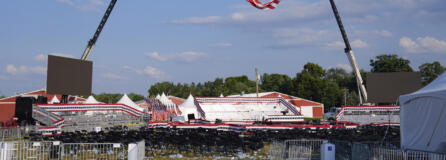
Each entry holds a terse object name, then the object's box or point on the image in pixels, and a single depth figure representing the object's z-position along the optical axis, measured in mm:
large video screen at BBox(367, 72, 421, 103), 44781
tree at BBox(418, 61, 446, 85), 74125
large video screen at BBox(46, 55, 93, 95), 37438
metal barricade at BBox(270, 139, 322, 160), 14930
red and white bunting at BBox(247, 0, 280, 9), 27416
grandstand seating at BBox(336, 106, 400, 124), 42594
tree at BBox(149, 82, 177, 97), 112812
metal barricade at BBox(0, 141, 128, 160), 13273
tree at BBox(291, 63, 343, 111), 74312
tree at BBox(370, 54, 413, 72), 72375
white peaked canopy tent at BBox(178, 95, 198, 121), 49562
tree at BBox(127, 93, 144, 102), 109662
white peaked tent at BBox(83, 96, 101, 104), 50631
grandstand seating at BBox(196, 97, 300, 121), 40938
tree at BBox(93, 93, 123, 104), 108331
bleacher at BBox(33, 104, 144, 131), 32312
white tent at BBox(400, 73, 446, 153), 12172
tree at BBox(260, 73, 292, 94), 98012
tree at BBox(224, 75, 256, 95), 94781
